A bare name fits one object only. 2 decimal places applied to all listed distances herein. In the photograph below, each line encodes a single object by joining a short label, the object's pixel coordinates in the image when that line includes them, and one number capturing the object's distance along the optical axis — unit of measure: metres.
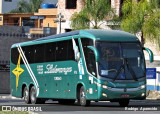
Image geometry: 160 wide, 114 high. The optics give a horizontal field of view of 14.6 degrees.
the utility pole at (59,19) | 55.14
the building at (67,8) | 60.94
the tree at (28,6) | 99.38
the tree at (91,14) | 52.19
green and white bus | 26.12
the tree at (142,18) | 44.88
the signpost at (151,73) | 44.09
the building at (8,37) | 67.16
